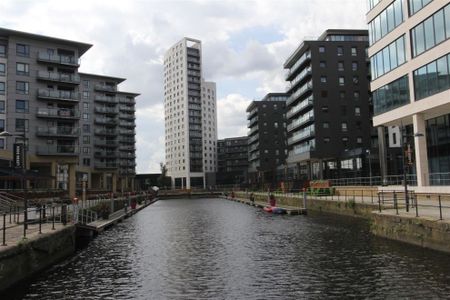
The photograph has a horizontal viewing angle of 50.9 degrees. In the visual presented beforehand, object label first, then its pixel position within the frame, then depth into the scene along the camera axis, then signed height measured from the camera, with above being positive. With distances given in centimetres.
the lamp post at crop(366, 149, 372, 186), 7262 +487
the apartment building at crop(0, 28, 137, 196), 7125 +1505
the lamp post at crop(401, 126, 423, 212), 2552 +175
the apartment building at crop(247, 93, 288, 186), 14475 +1675
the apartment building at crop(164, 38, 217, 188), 18325 +2822
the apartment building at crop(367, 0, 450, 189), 3797 +991
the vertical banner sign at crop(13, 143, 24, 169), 3787 +358
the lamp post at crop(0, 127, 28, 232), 2361 +213
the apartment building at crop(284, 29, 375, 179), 8806 +1655
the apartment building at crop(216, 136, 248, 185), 19738 +1316
